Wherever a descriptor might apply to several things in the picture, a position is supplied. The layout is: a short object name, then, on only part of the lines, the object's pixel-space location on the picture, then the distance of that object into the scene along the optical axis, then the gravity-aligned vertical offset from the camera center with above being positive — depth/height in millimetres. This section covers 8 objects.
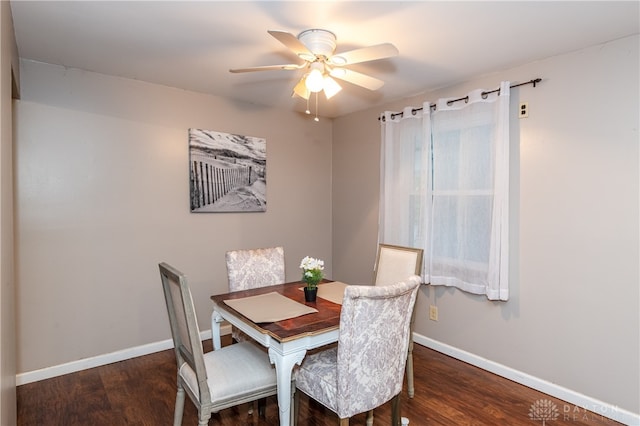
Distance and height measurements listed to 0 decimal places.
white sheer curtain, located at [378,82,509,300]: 2695 +145
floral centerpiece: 2160 -408
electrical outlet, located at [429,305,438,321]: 3242 -969
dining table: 1696 -589
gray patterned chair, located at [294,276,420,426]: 1529 -664
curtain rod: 2549 +873
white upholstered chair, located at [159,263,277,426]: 1596 -815
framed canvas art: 3311 +326
